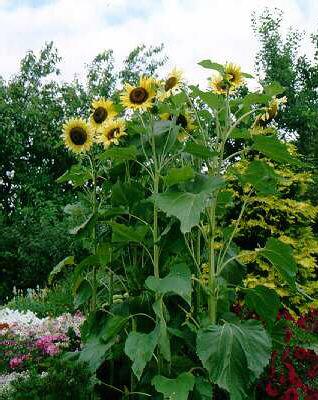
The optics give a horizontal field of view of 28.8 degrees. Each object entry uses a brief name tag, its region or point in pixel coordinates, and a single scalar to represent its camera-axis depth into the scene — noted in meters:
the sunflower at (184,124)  3.33
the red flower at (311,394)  3.27
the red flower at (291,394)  3.09
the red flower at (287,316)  3.97
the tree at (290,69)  17.60
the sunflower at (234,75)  3.22
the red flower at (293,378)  3.24
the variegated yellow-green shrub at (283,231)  6.63
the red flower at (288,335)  3.51
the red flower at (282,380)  3.32
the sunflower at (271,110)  3.13
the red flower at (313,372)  3.50
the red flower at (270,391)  3.25
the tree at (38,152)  11.45
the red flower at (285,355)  3.55
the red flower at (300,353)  3.62
